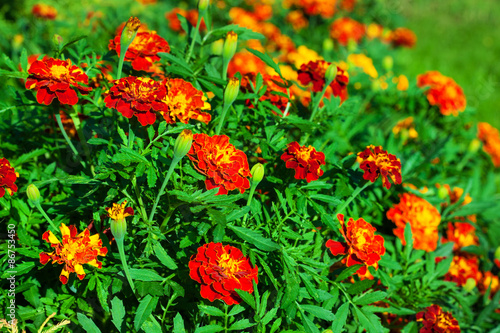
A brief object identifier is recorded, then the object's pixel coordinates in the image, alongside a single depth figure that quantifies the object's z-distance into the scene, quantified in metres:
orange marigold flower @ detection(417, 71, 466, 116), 1.00
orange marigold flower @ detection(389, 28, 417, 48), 1.59
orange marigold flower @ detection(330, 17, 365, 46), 1.53
